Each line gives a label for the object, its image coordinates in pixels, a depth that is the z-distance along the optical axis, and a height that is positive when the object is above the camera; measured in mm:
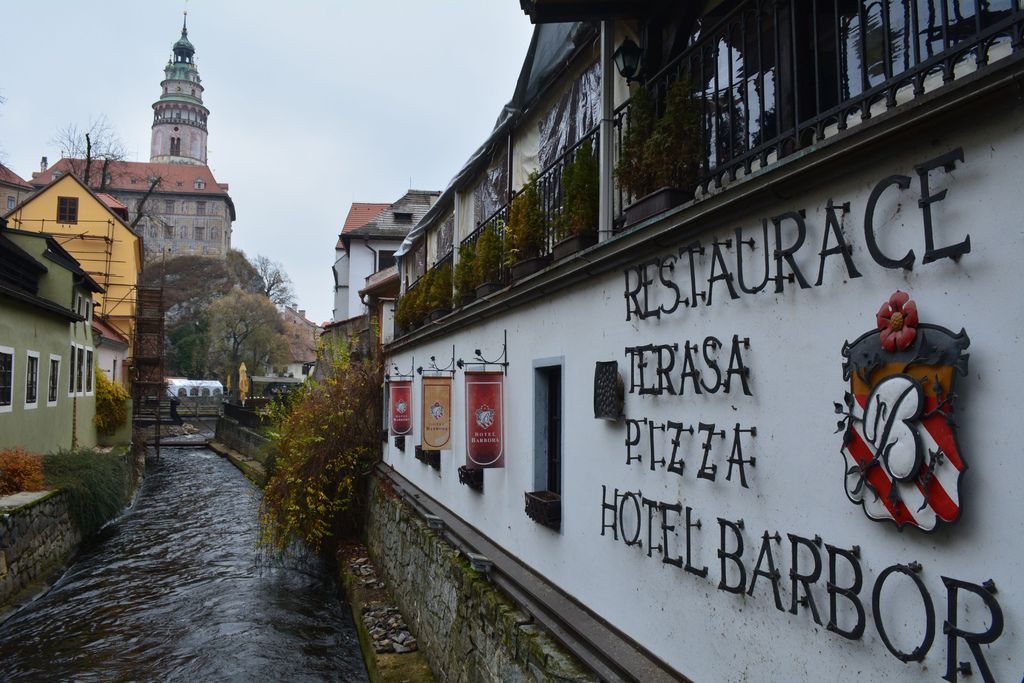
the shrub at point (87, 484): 15367 -1965
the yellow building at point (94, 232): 32125 +7132
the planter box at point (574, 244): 5418 +1064
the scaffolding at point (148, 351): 34897 +1998
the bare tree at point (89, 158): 37938 +12464
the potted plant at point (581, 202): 5453 +1388
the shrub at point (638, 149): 4582 +1507
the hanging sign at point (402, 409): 11375 -292
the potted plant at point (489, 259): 7922 +1406
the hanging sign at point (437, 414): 8383 -272
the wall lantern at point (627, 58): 5145 +2290
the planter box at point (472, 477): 7781 -923
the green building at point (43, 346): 15328 +1146
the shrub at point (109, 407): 25328 -483
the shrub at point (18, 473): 13648 -1484
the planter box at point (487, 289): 7582 +1040
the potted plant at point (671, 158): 4258 +1346
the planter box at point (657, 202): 4250 +1078
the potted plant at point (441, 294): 10086 +1325
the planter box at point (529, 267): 6413 +1078
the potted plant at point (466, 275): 8703 +1364
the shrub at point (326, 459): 13414 -1319
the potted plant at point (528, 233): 6575 +1399
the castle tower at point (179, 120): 108062 +39809
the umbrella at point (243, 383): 50000 +586
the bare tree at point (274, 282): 71188 +10533
